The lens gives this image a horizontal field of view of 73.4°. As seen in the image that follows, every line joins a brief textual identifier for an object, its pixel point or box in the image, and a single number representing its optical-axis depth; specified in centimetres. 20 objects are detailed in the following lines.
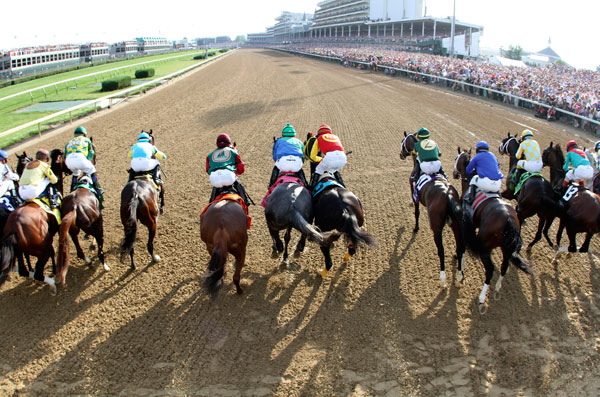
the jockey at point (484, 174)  557
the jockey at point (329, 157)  632
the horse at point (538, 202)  616
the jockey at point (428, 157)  634
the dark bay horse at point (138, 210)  580
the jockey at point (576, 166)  598
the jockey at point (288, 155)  645
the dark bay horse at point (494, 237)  508
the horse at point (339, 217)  545
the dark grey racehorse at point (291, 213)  535
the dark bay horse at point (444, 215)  564
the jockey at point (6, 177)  602
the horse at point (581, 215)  579
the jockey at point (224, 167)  598
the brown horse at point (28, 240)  498
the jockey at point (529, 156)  646
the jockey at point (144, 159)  671
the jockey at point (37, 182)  555
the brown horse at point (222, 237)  495
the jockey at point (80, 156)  629
